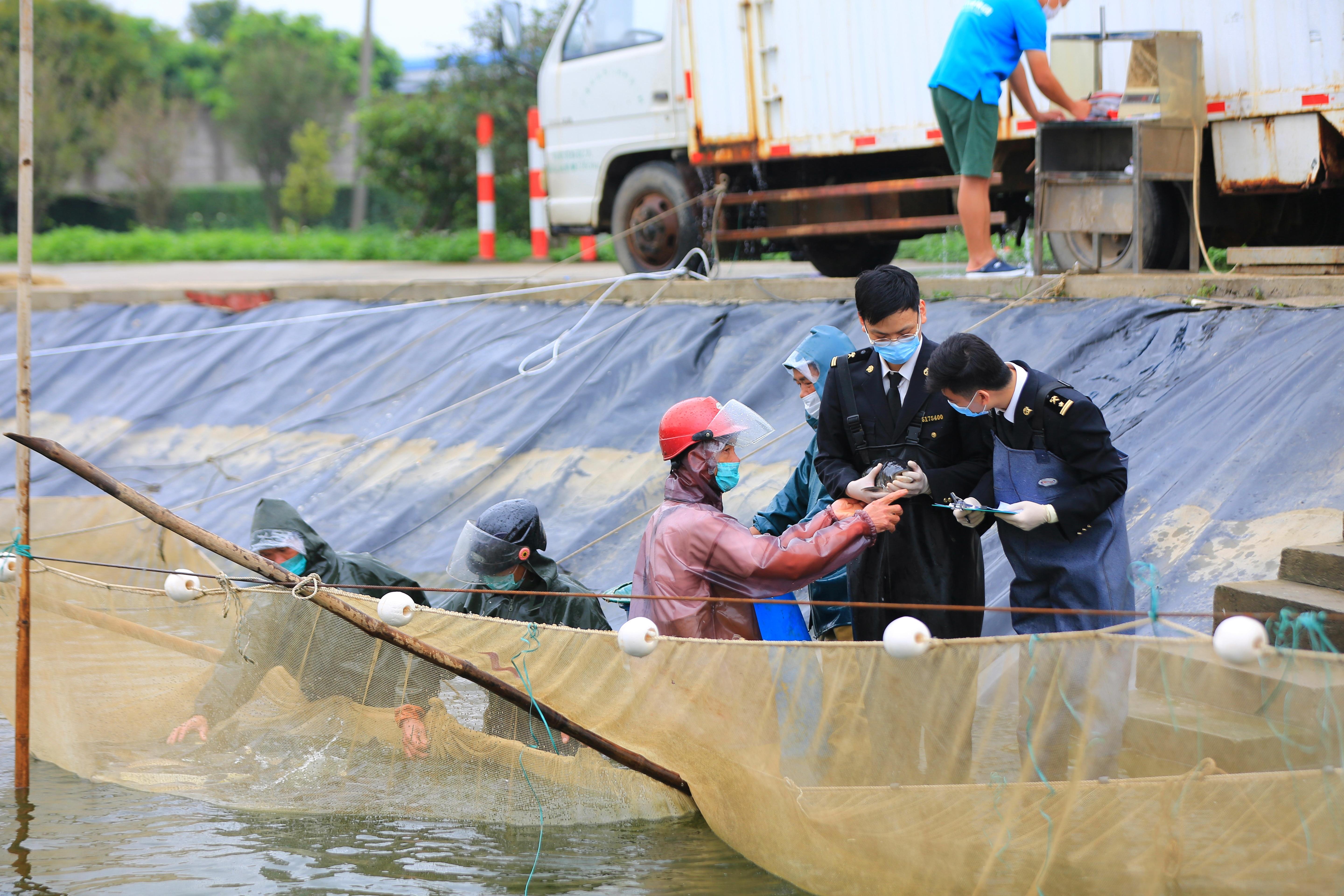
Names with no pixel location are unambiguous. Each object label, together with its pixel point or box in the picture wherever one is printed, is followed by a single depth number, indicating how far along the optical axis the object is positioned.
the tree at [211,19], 100.56
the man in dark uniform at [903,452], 7.41
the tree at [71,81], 55.31
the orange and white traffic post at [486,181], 29.47
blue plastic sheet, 9.10
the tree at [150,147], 57.94
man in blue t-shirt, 12.60
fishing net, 5.20
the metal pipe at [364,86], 52.06
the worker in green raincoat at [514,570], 8.45
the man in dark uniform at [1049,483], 6.67
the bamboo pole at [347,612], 7.11
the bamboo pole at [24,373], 9.10
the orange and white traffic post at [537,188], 24.08
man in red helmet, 6.81
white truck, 12.72
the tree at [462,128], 34.00
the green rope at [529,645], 7.11
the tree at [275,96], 62.66
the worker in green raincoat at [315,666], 7.66
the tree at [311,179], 58.87
